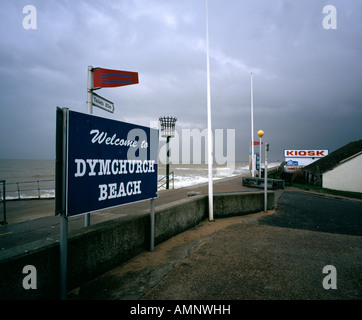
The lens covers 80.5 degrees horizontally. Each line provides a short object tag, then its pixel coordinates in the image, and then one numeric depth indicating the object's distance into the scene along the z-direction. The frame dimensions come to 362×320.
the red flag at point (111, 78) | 3.43
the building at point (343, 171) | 20.13
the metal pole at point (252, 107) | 20.95
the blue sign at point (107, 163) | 2.56
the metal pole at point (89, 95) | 3.37
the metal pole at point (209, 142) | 6.66
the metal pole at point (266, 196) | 8.20
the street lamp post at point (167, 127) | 18.01
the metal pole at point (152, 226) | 4.14
